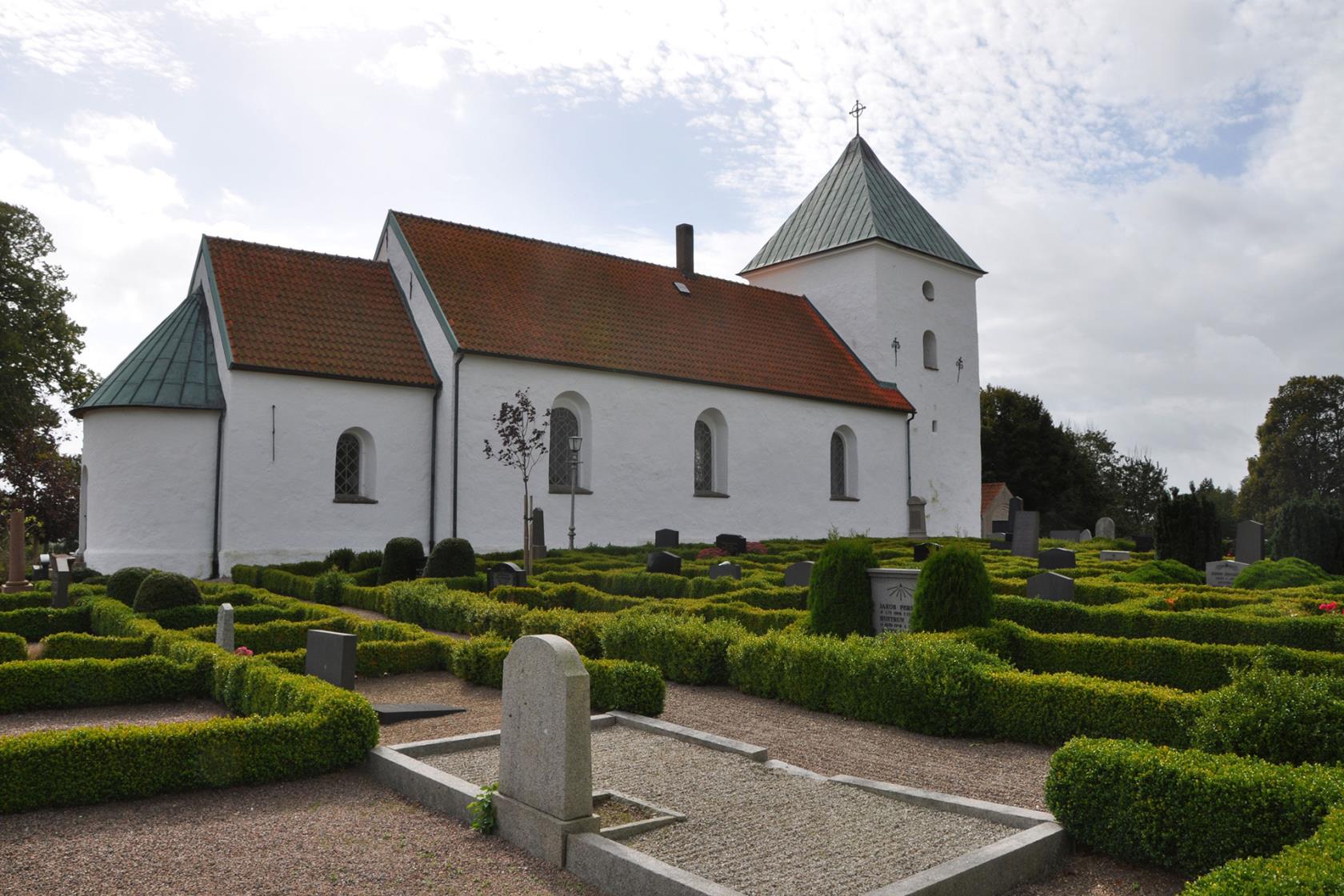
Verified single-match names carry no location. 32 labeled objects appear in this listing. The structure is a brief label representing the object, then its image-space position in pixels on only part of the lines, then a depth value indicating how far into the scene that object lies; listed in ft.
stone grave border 11.76
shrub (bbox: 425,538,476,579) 44.55
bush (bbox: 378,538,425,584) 45.73
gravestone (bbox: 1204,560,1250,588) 42.80
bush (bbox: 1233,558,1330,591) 39.06
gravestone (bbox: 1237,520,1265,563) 54.03
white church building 54.03
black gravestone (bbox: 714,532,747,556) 59.77
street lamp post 60.08
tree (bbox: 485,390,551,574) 58.34
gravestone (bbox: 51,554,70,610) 36.81
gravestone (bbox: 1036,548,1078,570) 43.57
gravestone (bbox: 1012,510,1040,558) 59.52
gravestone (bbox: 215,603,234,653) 26.53
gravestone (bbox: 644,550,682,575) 44.52
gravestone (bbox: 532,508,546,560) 56.08
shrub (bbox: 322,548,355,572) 51.60
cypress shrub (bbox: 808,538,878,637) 28.17
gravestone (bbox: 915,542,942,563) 48.27
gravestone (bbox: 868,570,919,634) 28.14
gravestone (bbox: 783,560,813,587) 38.70
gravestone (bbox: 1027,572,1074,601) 34.01
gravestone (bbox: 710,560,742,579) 42.47
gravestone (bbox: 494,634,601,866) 13.43
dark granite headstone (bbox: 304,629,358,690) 22.93
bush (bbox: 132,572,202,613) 32.42
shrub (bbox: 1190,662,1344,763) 14.03
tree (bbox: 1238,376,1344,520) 140.46
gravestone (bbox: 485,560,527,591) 40.19
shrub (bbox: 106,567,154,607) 36.22
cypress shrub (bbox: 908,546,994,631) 25.79
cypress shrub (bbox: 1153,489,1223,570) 51.55
